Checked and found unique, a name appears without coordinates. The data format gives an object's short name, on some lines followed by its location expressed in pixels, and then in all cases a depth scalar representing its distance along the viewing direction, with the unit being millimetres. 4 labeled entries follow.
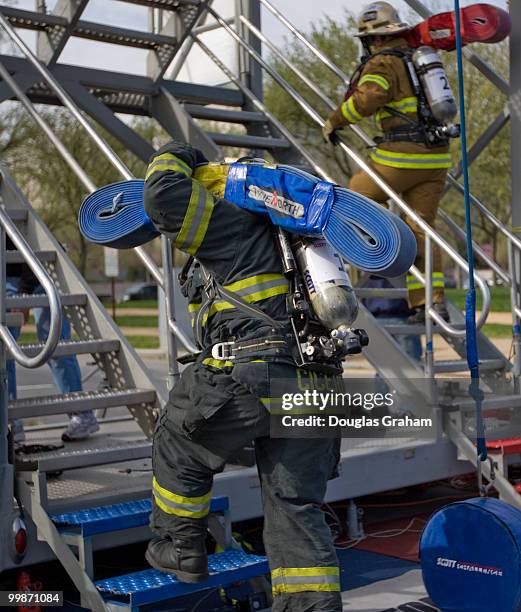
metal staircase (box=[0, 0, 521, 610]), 3734
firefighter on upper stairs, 5477
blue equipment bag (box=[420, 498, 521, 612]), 3588
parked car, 49750
